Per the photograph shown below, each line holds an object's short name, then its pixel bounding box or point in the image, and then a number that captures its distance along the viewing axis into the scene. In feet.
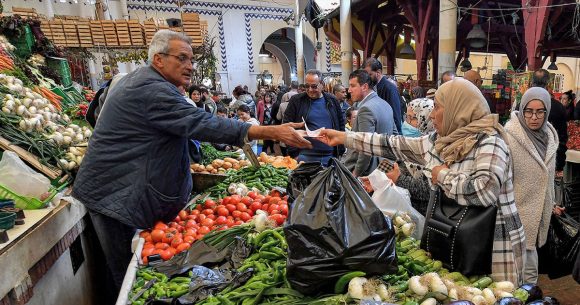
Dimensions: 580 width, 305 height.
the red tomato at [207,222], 9.30
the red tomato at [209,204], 10.54
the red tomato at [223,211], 9.90
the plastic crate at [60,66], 22.93
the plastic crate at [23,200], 7.75
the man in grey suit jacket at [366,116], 12.39
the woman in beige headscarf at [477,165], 6.13
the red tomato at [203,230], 8.88
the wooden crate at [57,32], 30.42
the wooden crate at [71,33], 30.63
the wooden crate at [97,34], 31.04
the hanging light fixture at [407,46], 48.49
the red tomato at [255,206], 10.14
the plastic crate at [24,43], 21.11
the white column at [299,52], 55.11
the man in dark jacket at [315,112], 15.08
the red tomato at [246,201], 10.55
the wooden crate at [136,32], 31.14
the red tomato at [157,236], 8.48
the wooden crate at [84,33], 30.94
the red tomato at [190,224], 9.24
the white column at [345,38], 37.81
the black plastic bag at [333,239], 4.84
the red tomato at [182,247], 8.18
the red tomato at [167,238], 8.47
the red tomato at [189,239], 8.52
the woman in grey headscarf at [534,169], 9.06
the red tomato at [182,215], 9.84
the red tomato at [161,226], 8.80
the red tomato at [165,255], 7.93
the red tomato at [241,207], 10.07
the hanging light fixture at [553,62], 44.36
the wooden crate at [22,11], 33.63
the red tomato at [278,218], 8.55
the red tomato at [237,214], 9.73
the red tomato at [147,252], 7.92
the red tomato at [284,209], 9.23
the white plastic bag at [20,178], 8.03
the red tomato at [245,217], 9.59
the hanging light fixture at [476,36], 28.04
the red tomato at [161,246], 8.13
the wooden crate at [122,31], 30.94
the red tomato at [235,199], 10.45
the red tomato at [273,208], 9.45
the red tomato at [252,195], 11.07
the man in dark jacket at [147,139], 7.75
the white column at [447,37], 22.16
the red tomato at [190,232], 8.75
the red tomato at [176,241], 8.34
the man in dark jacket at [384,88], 16.43
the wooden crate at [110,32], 31.01
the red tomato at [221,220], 9.32
